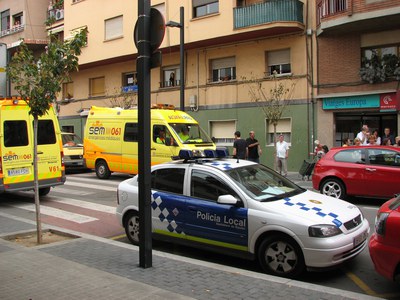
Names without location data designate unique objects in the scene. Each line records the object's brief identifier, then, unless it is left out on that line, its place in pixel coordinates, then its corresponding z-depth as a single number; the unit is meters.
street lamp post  16.67
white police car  5.09
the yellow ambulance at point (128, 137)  14.20
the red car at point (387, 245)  4.32
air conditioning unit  28.84
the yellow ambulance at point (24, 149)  10.35
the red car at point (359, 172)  9.96
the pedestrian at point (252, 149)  15.34
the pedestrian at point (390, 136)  14.88
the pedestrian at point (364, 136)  13.96
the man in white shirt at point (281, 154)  15.85
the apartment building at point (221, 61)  18.45
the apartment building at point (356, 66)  16.03
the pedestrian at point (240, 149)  14.95
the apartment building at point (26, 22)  30.45
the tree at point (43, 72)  6.74
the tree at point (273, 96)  17.58
